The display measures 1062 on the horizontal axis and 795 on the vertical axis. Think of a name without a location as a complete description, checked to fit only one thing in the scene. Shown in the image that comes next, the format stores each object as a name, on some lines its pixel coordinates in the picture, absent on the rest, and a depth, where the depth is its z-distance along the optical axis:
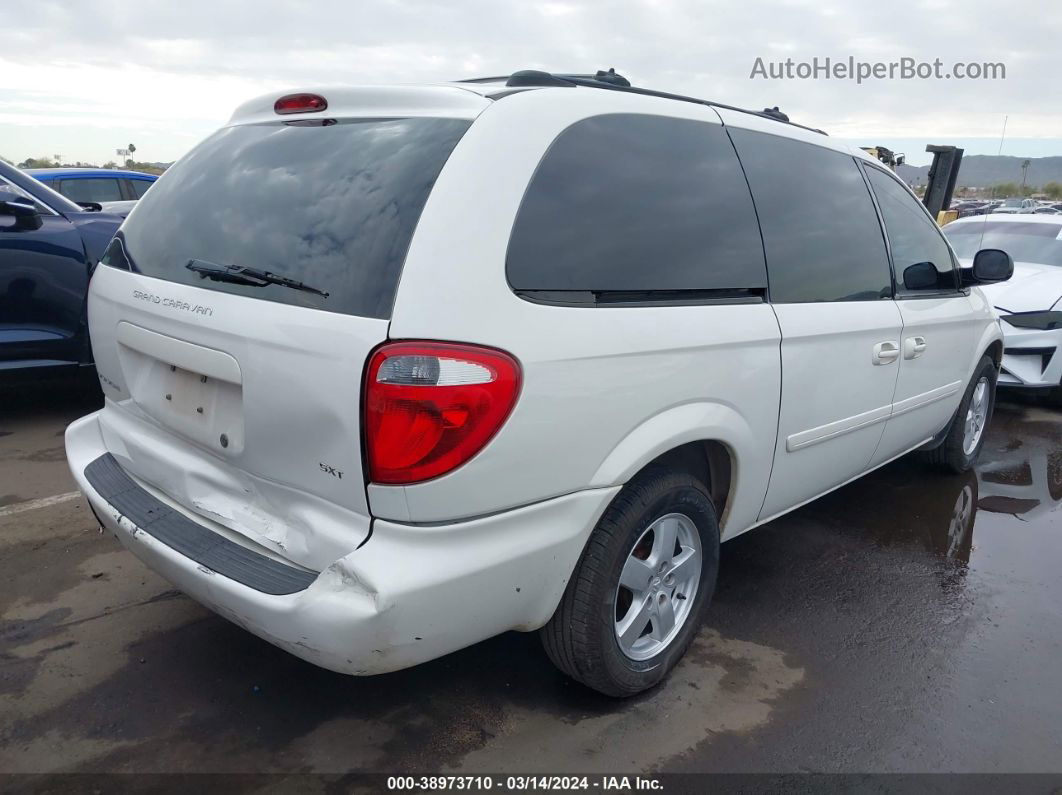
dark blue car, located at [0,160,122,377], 4.70
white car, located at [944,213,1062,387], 6.12
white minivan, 1.90
